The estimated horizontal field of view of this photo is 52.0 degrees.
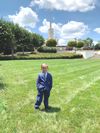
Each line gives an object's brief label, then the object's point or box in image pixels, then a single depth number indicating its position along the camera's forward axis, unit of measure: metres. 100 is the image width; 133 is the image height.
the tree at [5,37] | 18.39
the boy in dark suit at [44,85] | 3.18
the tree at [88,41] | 52.01
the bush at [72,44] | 38.89
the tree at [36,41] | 30.76
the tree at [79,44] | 39.20
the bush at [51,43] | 34.75
